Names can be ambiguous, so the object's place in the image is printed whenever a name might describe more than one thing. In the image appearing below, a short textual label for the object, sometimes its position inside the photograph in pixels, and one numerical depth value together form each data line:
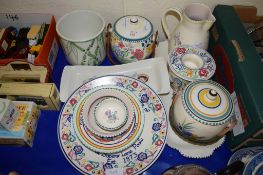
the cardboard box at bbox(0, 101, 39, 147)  0.72
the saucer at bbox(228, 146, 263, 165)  0.72
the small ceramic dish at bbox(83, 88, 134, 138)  0.66
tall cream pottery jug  0.76
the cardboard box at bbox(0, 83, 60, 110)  0.75
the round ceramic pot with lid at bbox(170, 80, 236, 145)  0.63
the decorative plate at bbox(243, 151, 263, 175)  0.65
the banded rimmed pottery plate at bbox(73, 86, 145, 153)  0.66
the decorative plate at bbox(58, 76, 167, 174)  0.68
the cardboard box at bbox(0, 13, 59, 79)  0.84
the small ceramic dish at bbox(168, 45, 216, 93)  0.73
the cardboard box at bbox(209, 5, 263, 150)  0.65
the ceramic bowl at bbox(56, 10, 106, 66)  0.78
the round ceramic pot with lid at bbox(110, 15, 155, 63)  0.79
